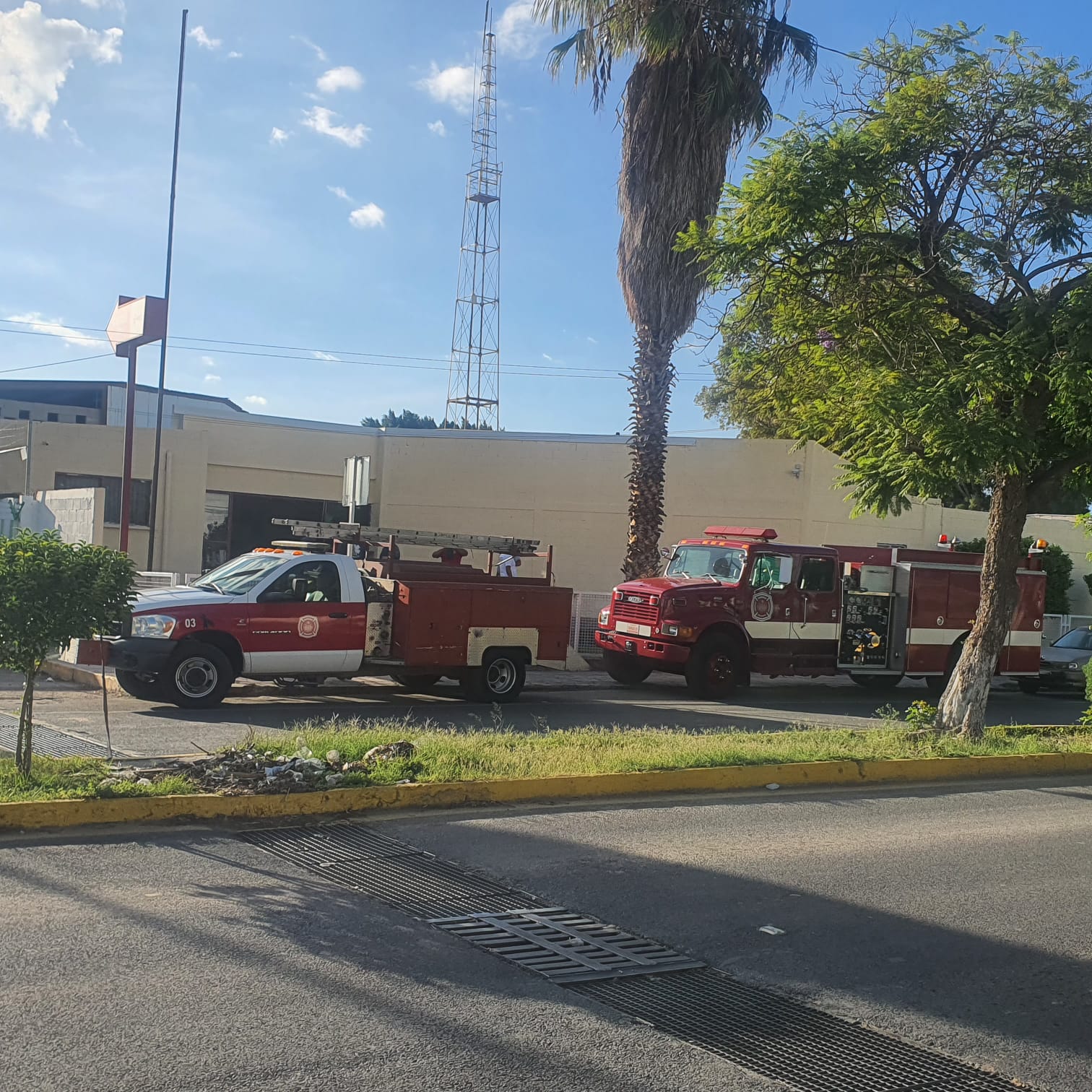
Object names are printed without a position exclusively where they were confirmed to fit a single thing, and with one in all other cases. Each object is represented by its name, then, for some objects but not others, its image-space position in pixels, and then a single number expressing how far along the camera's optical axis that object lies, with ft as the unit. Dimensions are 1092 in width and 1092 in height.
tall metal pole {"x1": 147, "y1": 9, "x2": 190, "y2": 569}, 74.95
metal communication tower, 123.44
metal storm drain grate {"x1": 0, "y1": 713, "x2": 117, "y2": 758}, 31.48
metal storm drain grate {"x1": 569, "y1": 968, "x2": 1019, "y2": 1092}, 14.01
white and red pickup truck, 42.47
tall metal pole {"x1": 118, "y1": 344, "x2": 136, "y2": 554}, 56.49
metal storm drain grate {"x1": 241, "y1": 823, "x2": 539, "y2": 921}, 20.06
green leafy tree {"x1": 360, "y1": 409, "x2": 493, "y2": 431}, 231.91
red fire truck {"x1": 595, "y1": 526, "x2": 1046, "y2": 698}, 56.59
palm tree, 63.98
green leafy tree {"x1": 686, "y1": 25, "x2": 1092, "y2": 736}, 35.24
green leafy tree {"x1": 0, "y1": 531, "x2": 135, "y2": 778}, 24.43
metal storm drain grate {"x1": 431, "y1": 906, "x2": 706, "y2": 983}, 17.11
